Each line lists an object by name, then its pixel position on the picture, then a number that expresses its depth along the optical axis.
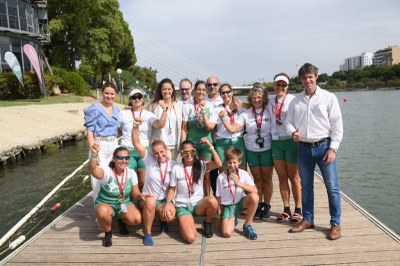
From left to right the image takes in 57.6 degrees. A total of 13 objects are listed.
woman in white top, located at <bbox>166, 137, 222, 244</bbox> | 4.50
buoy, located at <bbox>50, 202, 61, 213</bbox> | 7.35
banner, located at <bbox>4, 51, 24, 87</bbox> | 19.80
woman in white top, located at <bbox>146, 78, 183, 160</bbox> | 5.08
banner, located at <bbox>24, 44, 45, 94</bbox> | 22.07
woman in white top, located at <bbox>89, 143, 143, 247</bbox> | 4.41
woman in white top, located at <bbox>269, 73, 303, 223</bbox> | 4.72
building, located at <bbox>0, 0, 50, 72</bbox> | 24.11
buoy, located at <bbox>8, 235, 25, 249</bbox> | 5.29
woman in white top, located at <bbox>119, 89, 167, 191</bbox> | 4.97
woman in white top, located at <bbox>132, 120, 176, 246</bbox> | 4.46
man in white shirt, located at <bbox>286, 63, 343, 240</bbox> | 4.20
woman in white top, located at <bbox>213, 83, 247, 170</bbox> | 5.03
